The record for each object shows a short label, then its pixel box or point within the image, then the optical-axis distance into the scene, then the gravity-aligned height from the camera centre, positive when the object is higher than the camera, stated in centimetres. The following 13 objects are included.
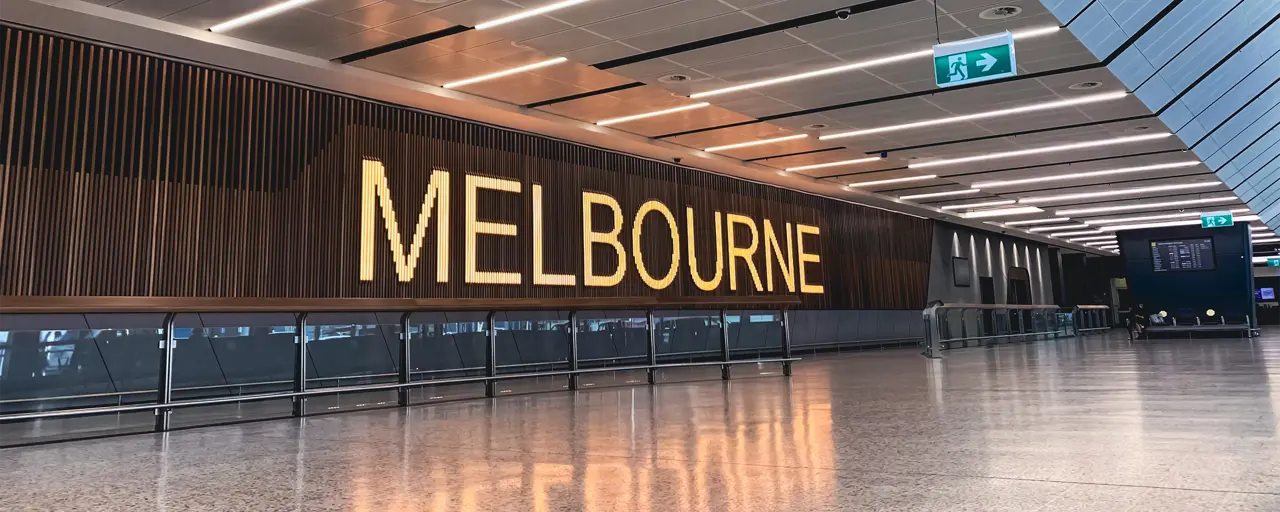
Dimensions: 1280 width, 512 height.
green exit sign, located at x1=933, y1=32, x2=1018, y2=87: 751 +242
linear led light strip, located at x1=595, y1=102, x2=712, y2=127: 1192 +325
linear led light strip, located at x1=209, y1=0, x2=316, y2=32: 786 +324
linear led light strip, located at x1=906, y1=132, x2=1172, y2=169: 1438 +307
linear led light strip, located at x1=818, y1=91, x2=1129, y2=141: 1163 +309
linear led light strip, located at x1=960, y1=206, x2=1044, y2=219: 2365 +307
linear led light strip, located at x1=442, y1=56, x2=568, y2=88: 980 +325
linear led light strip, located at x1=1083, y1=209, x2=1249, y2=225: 2495 +295
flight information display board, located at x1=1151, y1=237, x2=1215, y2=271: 2075 +141
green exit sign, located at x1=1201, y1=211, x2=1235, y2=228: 2200 +241
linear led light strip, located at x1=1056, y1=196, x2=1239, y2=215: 2208 +297
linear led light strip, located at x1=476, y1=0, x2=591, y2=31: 777 +312
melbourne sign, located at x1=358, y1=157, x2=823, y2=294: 1089 +148
